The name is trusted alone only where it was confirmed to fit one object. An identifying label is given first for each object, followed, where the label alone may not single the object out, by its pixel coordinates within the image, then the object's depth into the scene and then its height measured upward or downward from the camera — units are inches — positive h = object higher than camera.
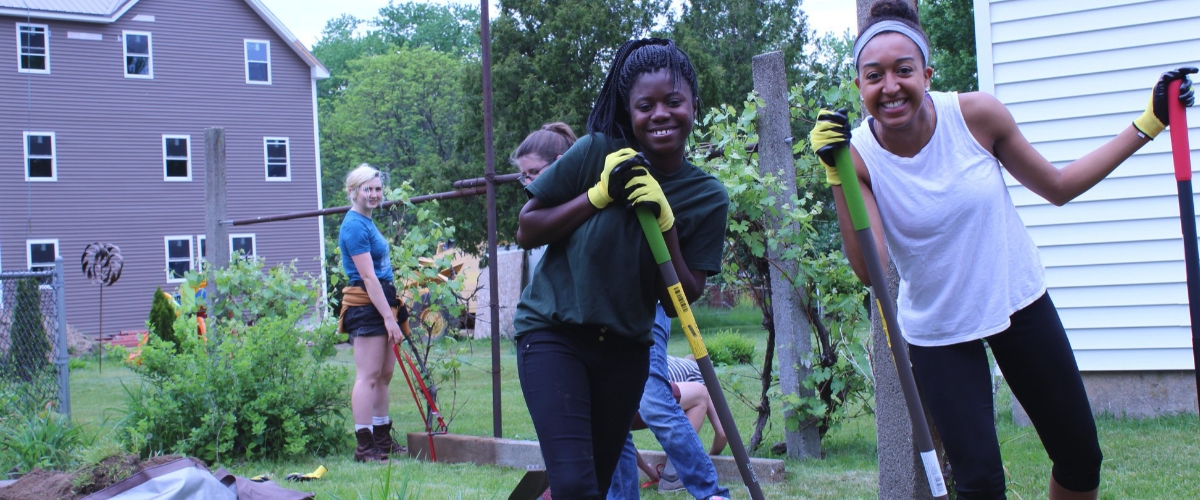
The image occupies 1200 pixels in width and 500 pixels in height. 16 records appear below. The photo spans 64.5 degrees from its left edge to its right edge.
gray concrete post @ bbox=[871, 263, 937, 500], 129.3 -26.6
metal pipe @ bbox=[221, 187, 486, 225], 230.2 +15.4
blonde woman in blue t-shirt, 219.9 -11.8
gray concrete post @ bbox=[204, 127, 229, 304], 296.4 +20.5
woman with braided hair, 97.3 -0.5
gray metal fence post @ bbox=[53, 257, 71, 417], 249.1 -18.3
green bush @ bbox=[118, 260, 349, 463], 224.8 -31.4
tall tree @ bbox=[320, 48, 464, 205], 1561.3 +243.5
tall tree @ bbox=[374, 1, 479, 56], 2015.3 +503.9
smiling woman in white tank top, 97.3 -0.7
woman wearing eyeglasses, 160.4 +17.7
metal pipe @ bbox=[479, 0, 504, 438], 215.8 +7.4
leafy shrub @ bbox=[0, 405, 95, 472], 196.4 -35.9
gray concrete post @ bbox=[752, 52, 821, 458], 191.3 +4.7
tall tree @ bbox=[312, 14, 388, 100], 2003.0 +451.8
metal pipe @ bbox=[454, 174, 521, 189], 206.4 +17.5
